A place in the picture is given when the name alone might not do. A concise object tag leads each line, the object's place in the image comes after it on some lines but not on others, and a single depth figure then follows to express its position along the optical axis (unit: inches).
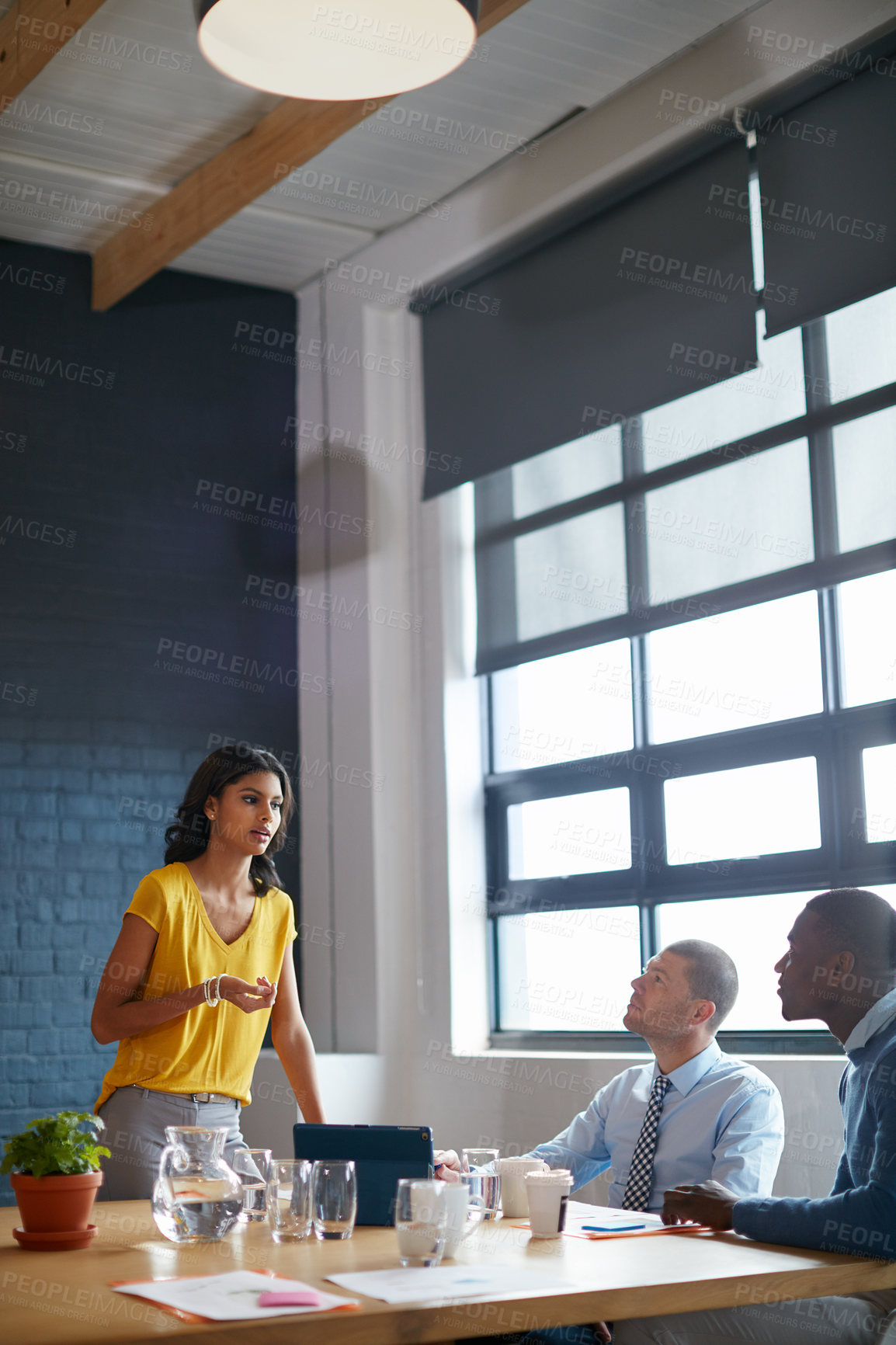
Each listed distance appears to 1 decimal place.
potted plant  83.2
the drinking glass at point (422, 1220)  74.5
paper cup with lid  86.7
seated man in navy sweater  81.2
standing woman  114.3
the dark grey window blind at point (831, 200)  139.9
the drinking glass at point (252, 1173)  91.6
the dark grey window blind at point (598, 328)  158.7
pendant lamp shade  108.5
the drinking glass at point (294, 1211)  84.0
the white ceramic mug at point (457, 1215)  76.1
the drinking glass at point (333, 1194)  82.5
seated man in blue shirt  112.8
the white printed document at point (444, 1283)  68.1
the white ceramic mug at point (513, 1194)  96.1
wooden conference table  63.7
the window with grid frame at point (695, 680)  143.3
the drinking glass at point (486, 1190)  93.1
